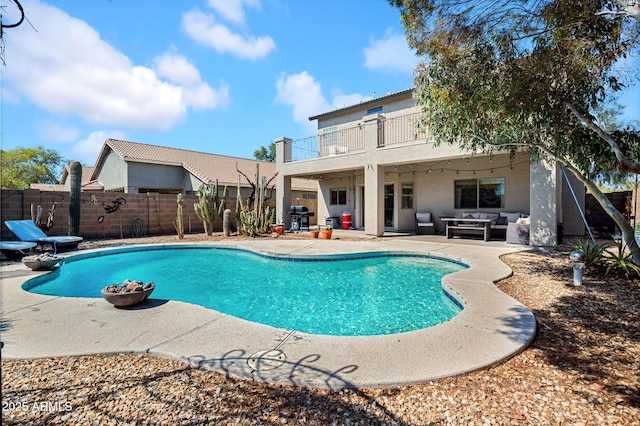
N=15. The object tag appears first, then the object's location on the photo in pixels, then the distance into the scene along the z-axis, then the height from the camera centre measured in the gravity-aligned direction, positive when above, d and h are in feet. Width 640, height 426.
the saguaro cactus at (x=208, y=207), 43.50 +0.37
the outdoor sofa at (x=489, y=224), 33.91 -1.85
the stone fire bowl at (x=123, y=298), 14.37 -4.04
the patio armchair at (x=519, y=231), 32.99 -2.38
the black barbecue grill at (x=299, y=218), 52.92 -1.52
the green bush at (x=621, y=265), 19.07 -3.44
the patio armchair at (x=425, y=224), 44.39 -2.11
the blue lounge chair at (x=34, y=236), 29.45 -2.43
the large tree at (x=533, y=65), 15.44 +7.51
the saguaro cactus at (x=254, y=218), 45.34 -1.23
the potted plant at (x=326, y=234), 41.83 -3.27
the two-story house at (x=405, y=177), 34.09 +4.51
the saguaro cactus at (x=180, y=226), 41.34 -2.15
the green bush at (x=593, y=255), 21.04 -3.12
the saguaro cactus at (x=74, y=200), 35.96 +1.13
